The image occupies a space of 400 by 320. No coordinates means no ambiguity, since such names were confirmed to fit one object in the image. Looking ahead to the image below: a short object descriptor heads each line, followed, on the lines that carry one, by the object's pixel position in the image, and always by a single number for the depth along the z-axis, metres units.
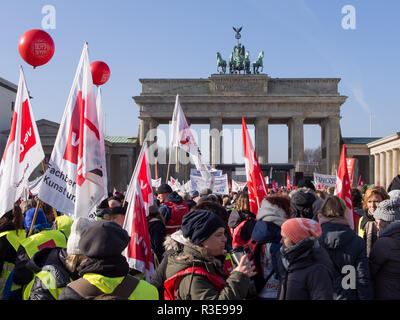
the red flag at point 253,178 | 8.05
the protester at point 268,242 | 4.88
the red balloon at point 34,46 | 12.32
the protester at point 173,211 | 8.47
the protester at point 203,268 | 3.44
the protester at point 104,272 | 3.21
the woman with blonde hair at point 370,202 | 6.86
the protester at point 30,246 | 4.94
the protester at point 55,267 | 3.75
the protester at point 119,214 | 6.63
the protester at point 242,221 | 6.05
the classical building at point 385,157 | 53.84
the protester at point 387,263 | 4.88
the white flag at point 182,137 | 12.84
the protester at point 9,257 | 5.49
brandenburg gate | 59.16
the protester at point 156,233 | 6.74
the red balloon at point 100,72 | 13.72
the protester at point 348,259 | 4.77
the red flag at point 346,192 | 7.87
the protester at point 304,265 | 3.86
